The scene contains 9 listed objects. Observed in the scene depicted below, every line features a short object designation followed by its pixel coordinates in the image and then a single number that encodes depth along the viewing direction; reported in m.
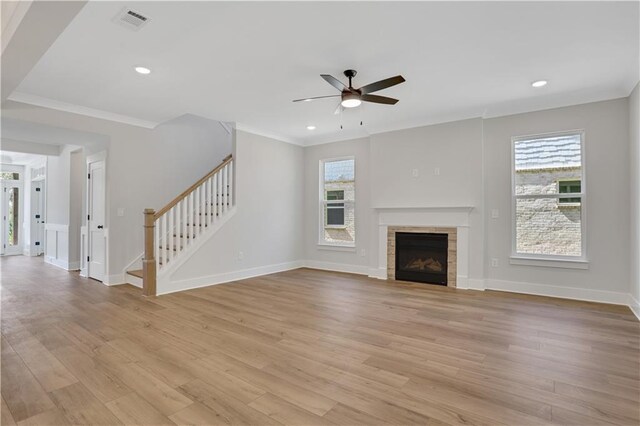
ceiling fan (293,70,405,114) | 3.19
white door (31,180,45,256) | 9.04
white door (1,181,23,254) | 9.24
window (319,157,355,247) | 6.61
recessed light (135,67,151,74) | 3.50
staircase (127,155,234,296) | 4.65
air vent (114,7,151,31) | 2.52
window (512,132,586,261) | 4.48
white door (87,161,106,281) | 5.48
